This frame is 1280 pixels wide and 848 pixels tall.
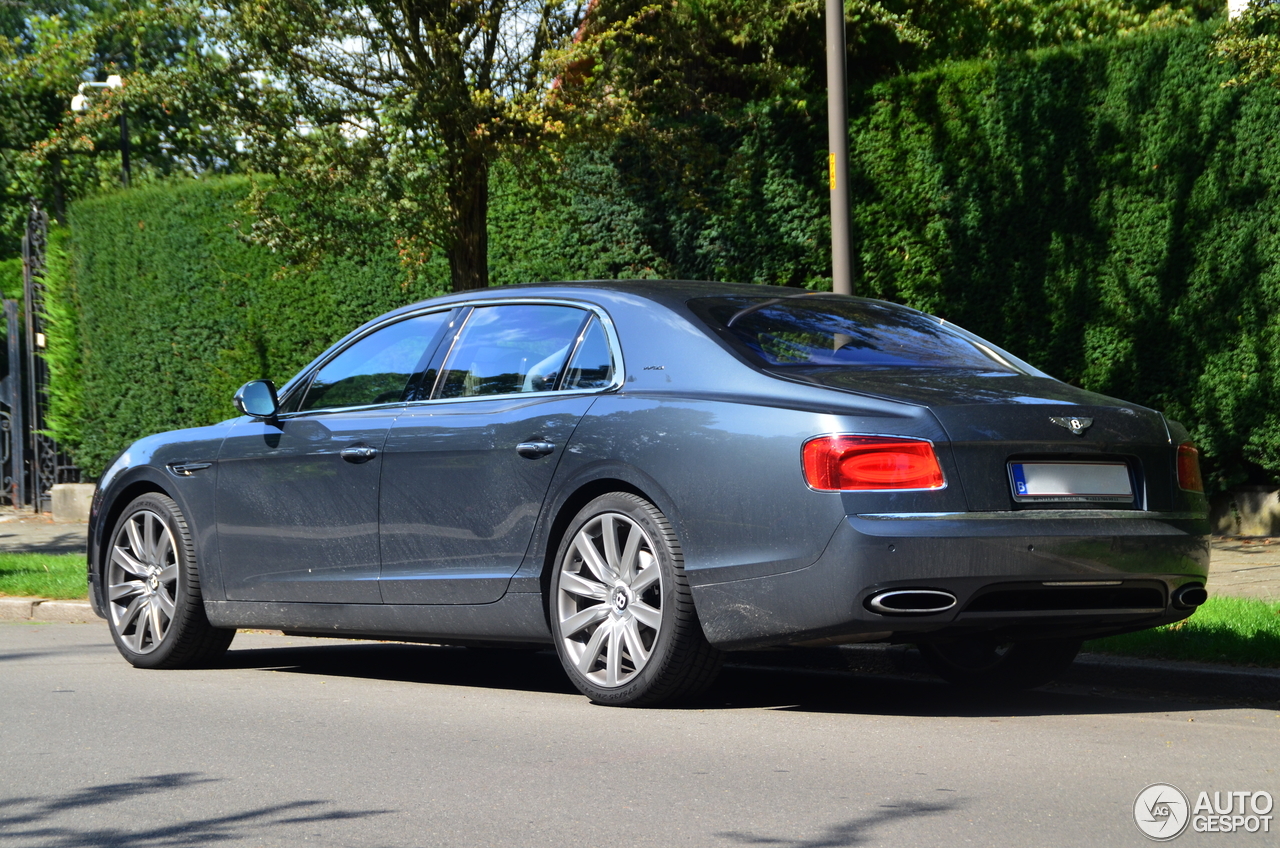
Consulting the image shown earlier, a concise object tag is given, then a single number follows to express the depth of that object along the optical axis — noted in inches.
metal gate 781.3
